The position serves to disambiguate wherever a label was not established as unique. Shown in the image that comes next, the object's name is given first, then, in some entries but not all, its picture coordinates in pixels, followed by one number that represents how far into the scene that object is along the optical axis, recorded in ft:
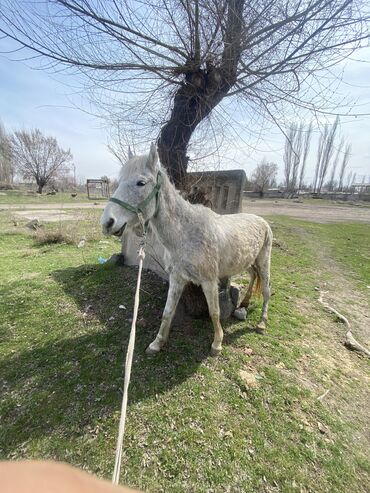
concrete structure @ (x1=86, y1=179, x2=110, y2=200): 104.62
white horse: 7.89
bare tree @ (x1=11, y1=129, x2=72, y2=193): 112.57
